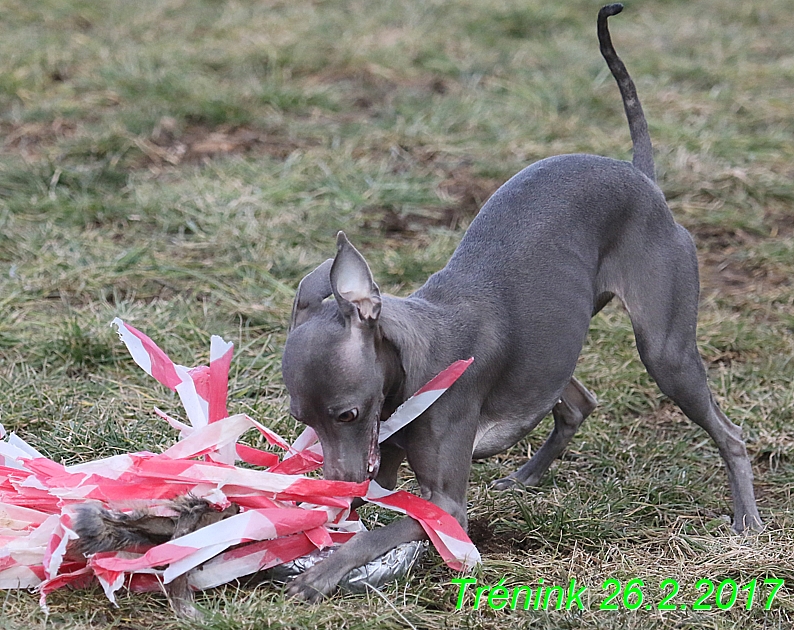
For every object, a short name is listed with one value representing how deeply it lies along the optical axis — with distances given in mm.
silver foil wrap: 6129
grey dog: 5852
